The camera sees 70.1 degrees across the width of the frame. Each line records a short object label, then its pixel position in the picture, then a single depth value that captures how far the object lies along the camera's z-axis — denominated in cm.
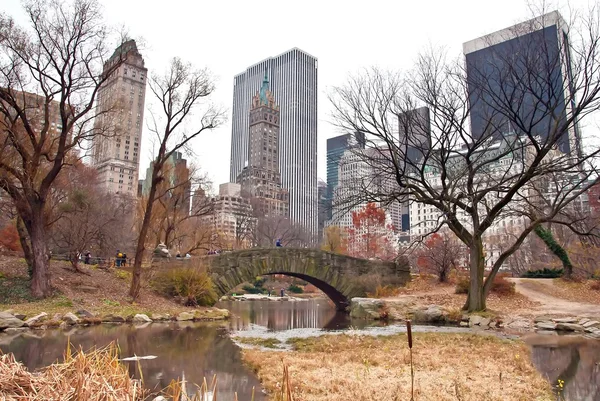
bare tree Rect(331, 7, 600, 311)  1310
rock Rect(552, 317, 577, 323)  1356
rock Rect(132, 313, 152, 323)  1477
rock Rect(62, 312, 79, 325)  1332
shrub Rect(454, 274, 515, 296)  1998
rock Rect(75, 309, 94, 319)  1407
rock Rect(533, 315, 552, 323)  1411
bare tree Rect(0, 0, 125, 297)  1509
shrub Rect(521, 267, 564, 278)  2562
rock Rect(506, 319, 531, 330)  1390
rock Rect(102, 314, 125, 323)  1429
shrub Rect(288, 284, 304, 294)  4800
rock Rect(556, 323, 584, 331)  1299
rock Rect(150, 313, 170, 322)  1520
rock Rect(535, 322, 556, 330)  1341
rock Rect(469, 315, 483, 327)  1420
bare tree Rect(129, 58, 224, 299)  1742
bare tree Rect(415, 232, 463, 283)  2366
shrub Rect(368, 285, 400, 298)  2177
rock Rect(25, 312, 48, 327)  1242
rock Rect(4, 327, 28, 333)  1148
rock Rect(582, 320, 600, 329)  1286
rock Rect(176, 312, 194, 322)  1587
